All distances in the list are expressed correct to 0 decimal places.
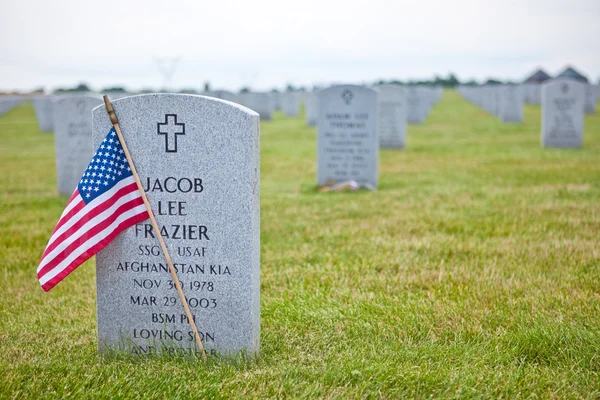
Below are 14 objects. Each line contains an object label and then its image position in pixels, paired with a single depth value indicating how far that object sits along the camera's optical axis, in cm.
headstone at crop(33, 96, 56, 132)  2602
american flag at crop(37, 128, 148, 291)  382
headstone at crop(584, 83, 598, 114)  3334
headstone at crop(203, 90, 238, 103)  2041
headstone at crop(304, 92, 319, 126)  2717
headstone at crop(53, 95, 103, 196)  987
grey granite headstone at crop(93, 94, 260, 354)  375
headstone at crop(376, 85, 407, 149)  1719
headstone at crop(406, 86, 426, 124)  2917
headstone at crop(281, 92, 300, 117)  3634
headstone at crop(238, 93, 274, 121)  3044
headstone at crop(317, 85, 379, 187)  1048
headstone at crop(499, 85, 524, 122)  2714
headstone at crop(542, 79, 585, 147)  1606
